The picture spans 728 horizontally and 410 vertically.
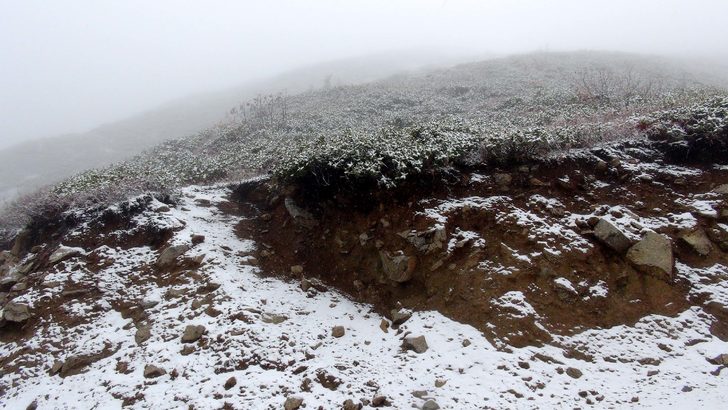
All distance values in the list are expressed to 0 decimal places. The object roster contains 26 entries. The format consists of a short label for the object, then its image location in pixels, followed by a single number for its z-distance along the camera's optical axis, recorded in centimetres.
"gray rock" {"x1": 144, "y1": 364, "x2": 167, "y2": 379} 683
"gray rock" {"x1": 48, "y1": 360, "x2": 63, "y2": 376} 714
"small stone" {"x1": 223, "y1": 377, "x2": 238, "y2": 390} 658
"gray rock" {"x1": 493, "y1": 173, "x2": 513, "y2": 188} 952
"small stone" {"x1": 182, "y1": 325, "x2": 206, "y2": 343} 745
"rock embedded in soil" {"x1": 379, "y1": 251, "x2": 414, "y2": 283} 857
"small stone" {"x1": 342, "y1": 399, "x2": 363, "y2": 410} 617
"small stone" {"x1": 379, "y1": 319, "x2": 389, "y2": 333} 786
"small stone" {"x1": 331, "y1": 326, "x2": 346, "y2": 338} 784
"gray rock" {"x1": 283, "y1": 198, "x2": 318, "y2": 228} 1045
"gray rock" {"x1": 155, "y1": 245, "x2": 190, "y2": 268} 923
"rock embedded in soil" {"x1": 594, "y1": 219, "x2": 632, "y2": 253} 779
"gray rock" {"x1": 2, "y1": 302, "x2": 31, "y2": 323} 811
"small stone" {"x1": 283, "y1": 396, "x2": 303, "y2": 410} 618
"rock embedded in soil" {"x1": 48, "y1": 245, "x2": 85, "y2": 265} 927
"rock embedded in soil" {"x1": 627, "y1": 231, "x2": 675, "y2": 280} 736
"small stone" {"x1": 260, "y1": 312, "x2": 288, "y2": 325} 801
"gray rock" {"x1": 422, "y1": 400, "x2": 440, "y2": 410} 607
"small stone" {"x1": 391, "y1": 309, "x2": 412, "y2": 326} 793
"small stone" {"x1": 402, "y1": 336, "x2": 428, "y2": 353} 720
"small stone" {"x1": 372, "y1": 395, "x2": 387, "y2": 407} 625
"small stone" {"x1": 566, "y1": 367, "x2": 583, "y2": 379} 630
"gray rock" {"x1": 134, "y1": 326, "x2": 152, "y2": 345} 755
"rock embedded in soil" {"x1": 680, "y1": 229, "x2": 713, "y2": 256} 755
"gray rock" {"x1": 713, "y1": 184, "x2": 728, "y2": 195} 823
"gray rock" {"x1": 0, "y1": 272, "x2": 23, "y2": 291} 918
